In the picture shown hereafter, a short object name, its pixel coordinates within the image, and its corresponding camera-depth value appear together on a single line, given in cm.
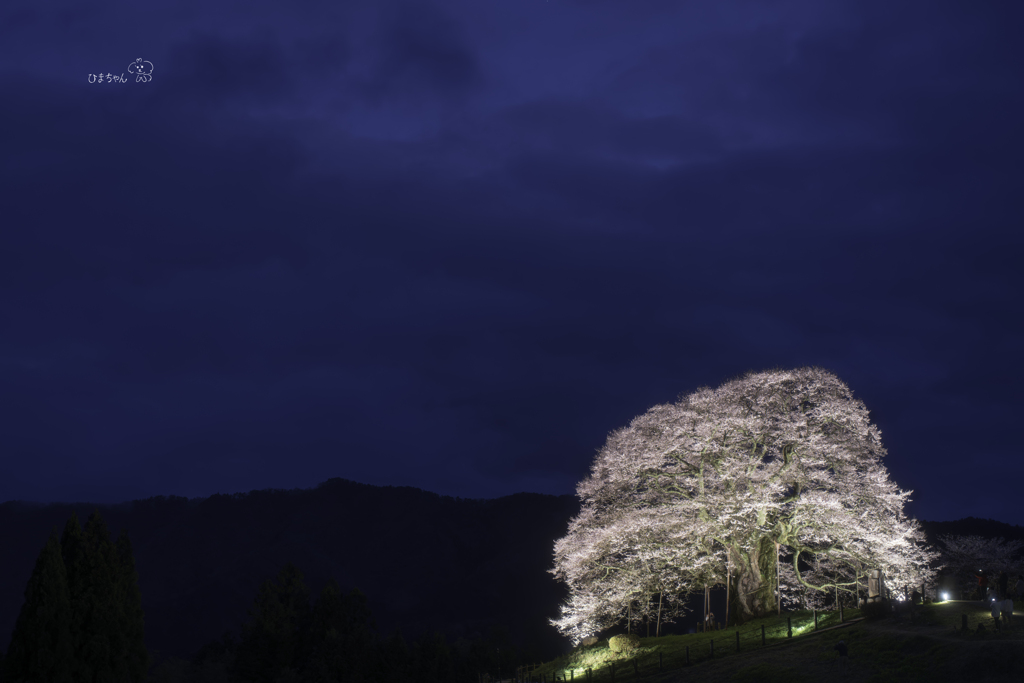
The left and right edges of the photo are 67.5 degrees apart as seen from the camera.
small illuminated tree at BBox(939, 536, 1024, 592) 5759
